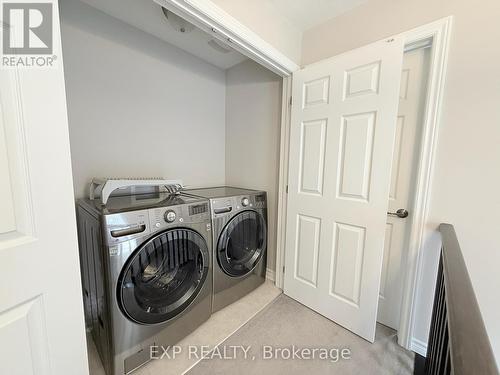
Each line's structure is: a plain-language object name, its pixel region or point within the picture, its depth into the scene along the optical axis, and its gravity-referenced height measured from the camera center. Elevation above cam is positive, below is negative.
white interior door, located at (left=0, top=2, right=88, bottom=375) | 0.60 -0.22
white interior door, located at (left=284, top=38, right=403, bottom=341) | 1.36 -0.11
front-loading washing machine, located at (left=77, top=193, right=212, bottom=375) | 1.07 -0.65
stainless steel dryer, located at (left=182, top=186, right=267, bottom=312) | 1.63 -0.68
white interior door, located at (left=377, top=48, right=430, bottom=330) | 1.39 -0.06
